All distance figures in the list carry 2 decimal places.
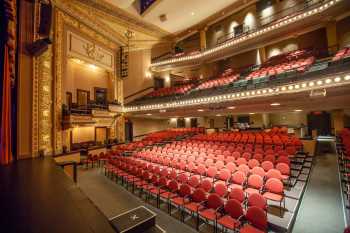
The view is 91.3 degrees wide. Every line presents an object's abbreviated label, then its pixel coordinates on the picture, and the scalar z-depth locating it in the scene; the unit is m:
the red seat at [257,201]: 2.93
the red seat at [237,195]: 3.23
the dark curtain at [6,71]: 3.93
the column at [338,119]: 9.32
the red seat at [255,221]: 2.55
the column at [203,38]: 14.42
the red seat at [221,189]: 3.52
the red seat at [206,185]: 3.76
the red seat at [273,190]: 3.30
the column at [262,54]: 12.29
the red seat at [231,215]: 2.71
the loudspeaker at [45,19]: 4.76
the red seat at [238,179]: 3.99
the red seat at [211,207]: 2.98
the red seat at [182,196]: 3.53
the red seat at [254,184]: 3.70
